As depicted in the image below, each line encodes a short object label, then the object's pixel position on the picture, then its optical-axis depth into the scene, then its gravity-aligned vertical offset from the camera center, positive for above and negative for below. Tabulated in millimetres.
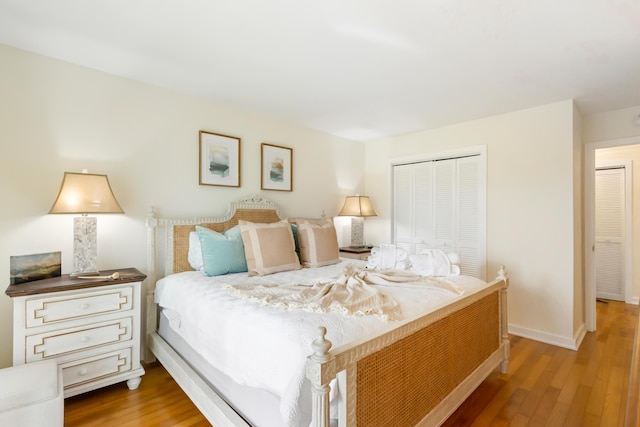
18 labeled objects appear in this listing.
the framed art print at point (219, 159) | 3035 +565
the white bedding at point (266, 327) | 1248 -550
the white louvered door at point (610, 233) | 4480 -221
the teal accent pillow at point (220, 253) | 2521 -304
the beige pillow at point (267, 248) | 2594 -277
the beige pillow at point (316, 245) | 3002 -279
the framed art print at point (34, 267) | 2072 -360
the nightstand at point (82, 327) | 1873 -729
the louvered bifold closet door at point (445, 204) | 3816 +162
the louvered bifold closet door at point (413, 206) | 4059 +142
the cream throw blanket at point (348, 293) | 1627 -465
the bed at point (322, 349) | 1188 -651
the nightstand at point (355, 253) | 3895 -457
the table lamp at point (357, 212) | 4156 +59
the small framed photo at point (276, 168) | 3520 +560
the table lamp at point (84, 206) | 2119 +59
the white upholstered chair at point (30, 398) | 1505 -915
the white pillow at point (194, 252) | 2703 -323
